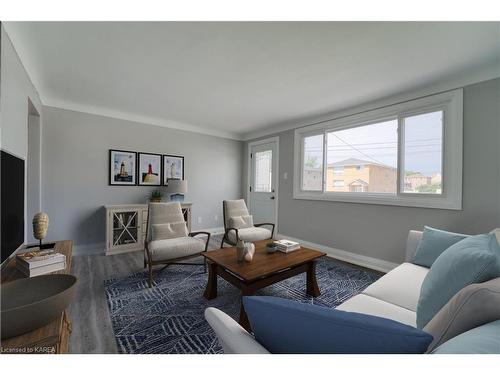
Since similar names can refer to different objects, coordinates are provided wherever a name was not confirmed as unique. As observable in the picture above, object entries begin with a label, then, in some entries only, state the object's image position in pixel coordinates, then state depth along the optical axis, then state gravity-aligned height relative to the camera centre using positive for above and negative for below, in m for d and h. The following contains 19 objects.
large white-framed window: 2.45 +0.44
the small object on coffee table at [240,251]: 2.03 -0.62
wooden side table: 0.74 -0.56
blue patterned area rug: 1.54 -1.11
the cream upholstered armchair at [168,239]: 2.45 -0.70
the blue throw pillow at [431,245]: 1.79 -0.48
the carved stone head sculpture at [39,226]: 1.68 -0.34
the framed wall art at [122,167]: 3.67 +0.28
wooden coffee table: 1.74 -0.71
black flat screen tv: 1.20 -0.13
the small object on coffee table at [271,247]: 2.29 -0.66
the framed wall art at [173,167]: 4.23 +0.33
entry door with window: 4.60 +0.08
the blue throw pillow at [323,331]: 0.51 -0.37
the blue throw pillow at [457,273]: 0.89 -0.37
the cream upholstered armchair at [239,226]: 3.26 -0.65
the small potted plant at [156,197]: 3.89 -0.23
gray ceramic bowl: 0.75 -0.49
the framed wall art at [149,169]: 3.95 +0.28
